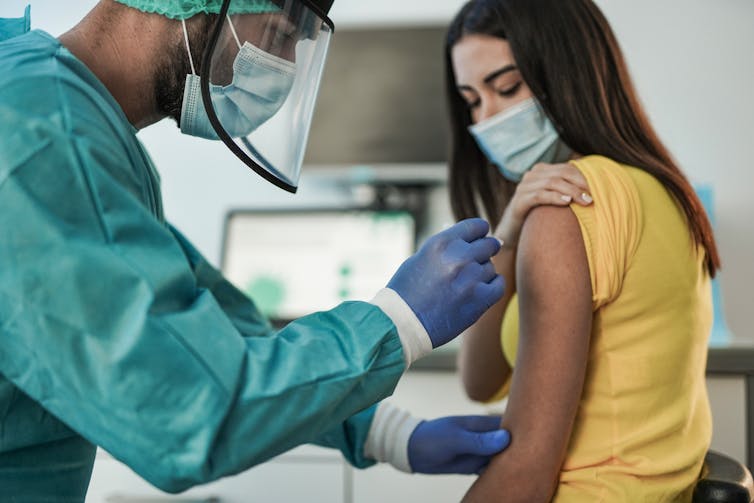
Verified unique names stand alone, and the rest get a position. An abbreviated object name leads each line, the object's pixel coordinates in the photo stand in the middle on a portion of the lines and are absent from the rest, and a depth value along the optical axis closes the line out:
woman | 1.09
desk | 1.83
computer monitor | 2.46
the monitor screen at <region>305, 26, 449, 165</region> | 2.51
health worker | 0.78
